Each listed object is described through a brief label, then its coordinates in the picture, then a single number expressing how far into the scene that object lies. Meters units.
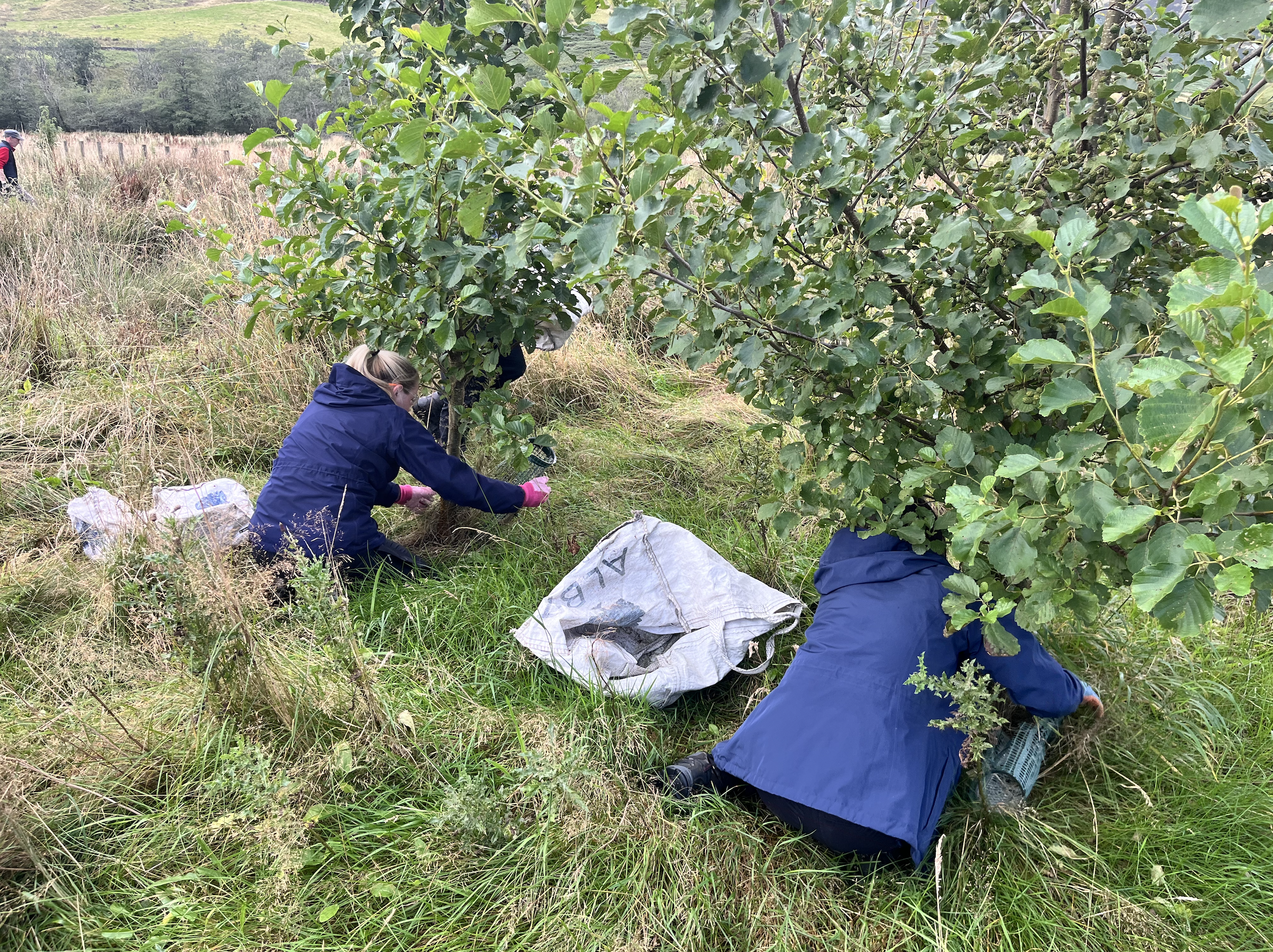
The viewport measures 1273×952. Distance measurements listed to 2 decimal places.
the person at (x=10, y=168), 7.61
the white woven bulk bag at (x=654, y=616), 2.44
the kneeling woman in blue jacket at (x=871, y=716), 1.82
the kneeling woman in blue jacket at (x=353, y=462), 2.89
